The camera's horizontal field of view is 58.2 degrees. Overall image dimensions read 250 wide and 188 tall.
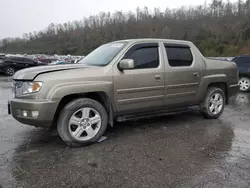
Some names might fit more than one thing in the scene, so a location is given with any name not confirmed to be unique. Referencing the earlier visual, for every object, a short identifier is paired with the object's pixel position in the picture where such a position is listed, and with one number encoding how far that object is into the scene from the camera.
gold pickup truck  3.43
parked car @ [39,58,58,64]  24.30
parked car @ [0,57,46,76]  16.58
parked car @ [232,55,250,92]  9.34
